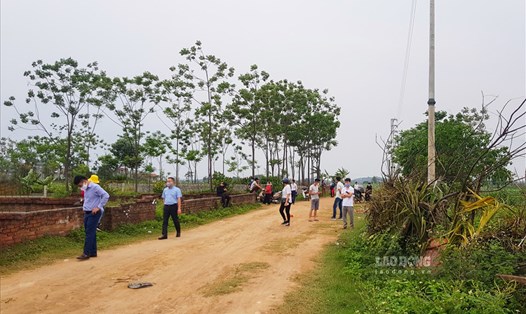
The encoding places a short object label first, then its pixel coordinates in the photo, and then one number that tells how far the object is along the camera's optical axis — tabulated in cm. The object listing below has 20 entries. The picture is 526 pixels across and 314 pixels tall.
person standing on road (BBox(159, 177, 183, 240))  1031
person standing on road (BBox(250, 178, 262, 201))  2352
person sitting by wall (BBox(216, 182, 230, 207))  1781
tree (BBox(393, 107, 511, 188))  611
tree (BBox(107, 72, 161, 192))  2539
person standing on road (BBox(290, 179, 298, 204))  2011
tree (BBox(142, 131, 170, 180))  2872
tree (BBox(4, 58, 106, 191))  2230
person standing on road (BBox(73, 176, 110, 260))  780
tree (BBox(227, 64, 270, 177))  2741
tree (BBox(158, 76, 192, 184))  2408
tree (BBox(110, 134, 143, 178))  3445
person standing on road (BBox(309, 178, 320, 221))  1423
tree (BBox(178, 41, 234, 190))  2306
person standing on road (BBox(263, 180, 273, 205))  2332
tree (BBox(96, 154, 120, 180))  3187
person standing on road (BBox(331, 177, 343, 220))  1368
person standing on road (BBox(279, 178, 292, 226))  1277
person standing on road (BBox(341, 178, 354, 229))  1185
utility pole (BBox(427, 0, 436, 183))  1001
